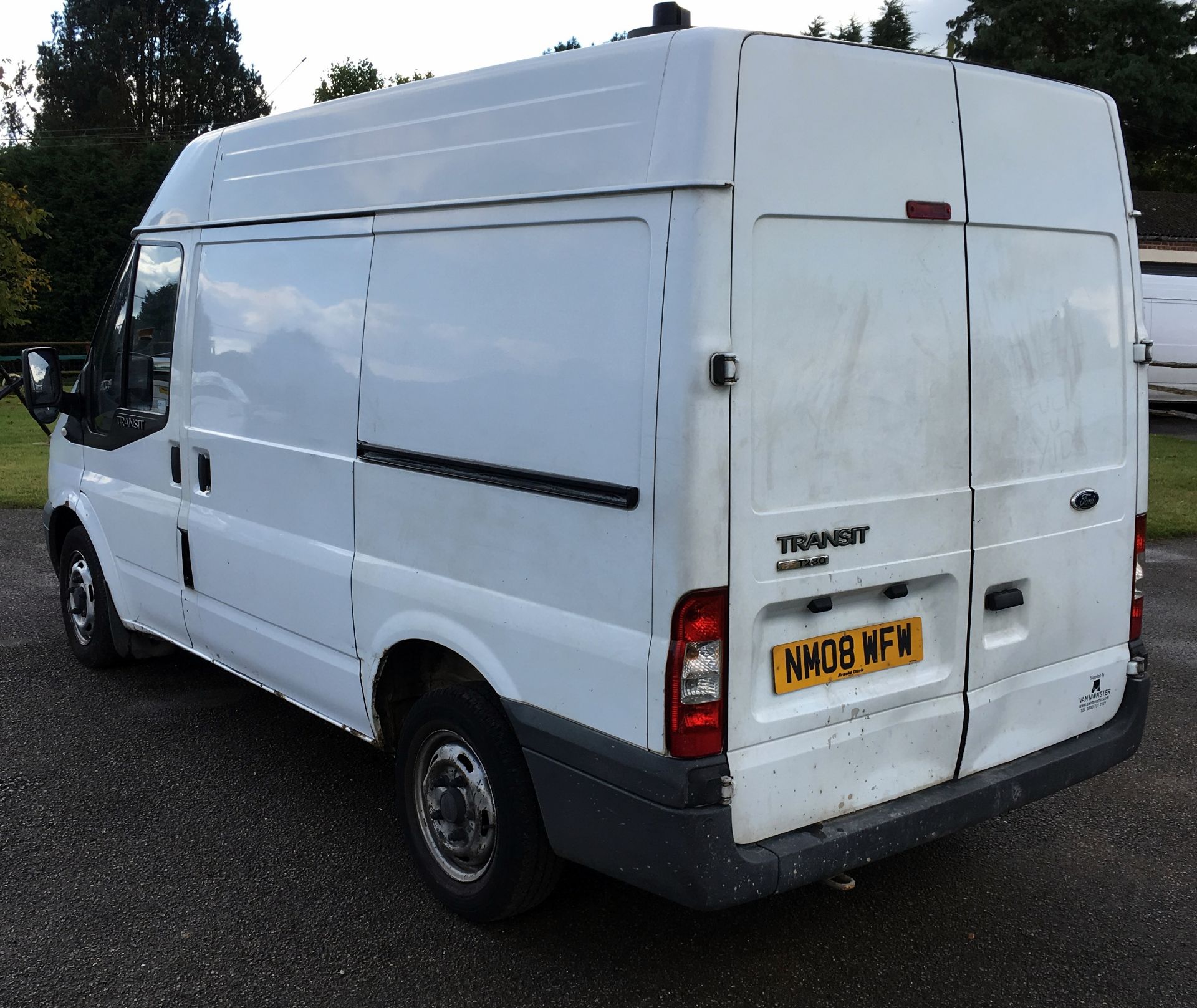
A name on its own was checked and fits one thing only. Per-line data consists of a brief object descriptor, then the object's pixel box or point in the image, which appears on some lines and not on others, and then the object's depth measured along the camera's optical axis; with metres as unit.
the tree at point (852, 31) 43.59
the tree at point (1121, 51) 36.44
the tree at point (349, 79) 63.25
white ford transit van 2.83
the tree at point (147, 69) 53.28
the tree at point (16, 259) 23.34
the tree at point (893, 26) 44.50
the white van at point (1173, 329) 21.59
